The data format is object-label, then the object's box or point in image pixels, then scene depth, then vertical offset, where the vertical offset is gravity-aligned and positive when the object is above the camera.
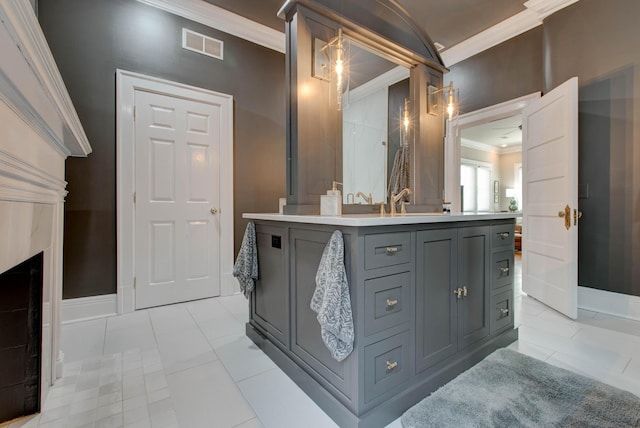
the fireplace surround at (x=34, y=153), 0.75 +0.22
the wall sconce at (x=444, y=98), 2.45 +1.02
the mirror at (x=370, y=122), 2.06 +0.72
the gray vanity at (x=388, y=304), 1.23 -0.50
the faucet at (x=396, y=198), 2.16 +0.12
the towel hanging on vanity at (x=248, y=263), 1.95 -0.35
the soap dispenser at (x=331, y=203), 1.60 +0.06
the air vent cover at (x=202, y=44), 2.90 +1.79
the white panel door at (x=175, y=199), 2.70 +0.13
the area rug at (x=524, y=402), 1.25 -0.92
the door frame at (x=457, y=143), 3.32 +0.95
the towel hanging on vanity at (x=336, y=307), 1.19 -0.40
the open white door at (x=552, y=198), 2.46 +0.15
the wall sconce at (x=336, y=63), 1.81 +0.97
